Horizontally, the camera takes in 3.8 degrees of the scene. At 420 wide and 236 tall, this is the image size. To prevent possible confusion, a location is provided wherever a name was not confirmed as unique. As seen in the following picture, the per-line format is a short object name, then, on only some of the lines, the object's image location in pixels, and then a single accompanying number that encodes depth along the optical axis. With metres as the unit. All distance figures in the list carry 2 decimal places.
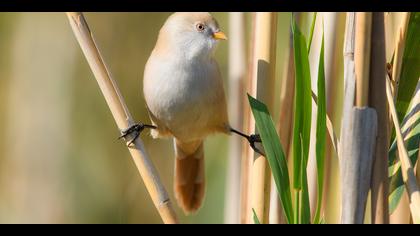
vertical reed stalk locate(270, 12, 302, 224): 3.67
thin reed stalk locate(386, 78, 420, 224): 3.59
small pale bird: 3.75
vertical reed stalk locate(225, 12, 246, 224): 3.76
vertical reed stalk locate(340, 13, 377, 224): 3.57
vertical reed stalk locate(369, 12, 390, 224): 3.57
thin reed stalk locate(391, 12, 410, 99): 3.63
